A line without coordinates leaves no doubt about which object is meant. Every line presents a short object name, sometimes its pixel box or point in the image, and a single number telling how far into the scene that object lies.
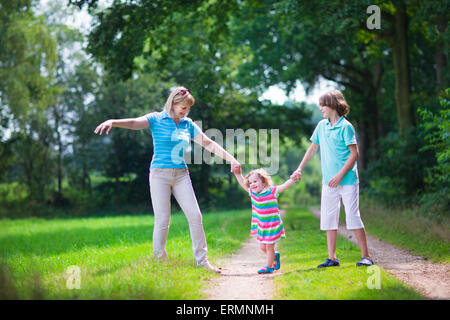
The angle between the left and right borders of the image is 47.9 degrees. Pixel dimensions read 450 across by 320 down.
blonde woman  6.56
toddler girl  6.68
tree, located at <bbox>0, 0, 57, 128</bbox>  22.67
